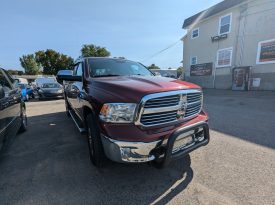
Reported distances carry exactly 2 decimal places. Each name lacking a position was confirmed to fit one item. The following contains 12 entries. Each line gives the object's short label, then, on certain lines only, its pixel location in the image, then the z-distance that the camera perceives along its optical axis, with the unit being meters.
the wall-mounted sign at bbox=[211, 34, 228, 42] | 16.33
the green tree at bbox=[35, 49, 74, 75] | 50.16
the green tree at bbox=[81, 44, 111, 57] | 46.19
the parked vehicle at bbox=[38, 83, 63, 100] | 13.66
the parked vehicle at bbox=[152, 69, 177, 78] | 38.86
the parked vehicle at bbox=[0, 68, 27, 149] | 3.15
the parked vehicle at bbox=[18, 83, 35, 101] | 14.02
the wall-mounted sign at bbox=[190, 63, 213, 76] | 17.98
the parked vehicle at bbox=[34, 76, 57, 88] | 16.48
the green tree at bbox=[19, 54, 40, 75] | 56.88
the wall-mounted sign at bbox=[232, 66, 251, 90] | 14.11
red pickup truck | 2.29
